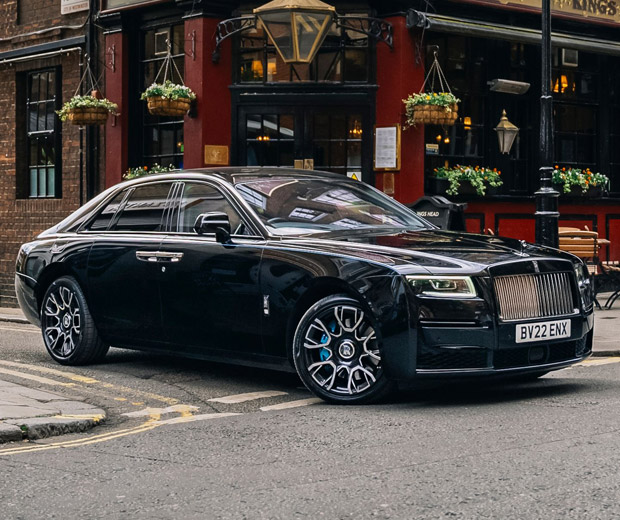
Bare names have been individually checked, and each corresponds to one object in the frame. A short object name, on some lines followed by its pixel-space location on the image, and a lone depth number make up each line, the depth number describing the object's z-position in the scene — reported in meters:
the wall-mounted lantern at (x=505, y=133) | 17.03
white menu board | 16.02
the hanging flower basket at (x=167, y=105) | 15.99
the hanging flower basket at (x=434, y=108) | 15.48
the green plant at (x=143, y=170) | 17.28
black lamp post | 11.87
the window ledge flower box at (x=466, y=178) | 16.53
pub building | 16.11
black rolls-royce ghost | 6.72
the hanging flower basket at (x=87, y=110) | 17.44
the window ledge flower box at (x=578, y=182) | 17.72
